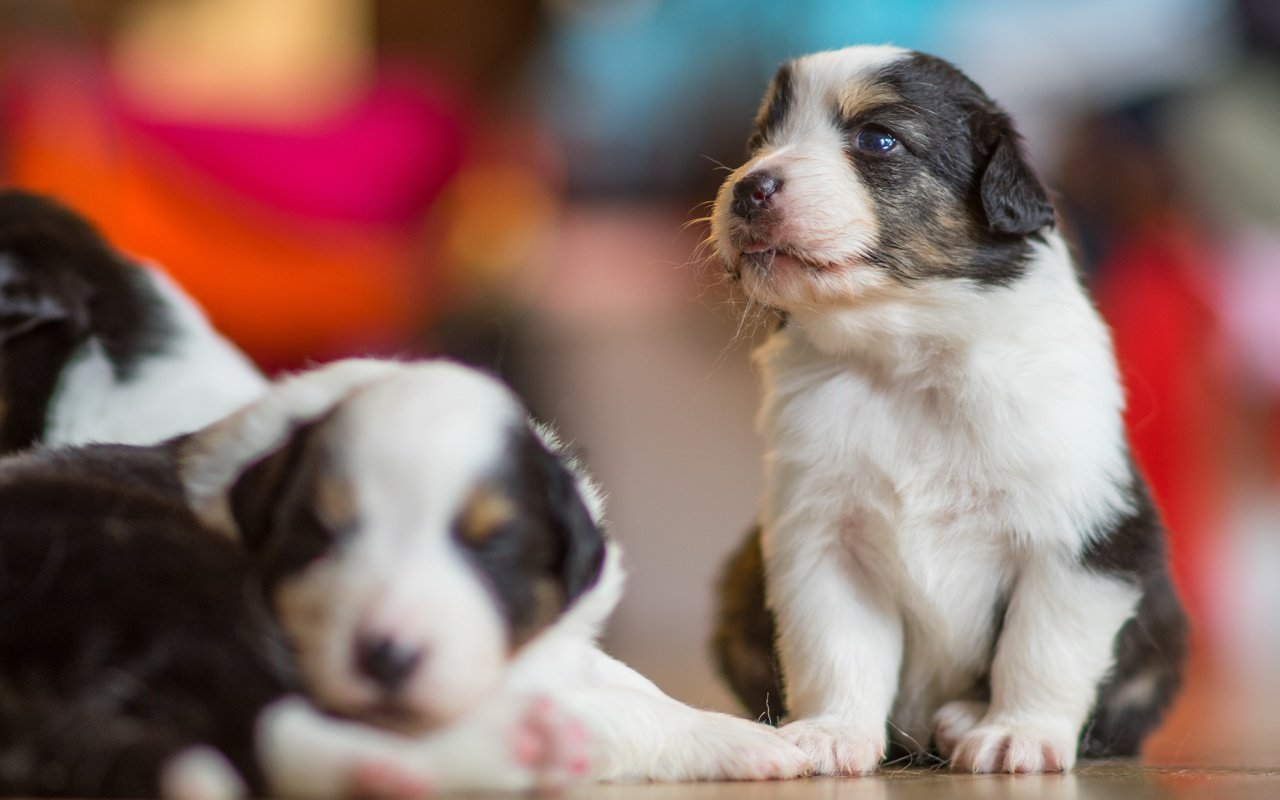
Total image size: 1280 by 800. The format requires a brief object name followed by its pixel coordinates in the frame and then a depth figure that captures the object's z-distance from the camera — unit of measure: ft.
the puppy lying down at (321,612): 4.98
